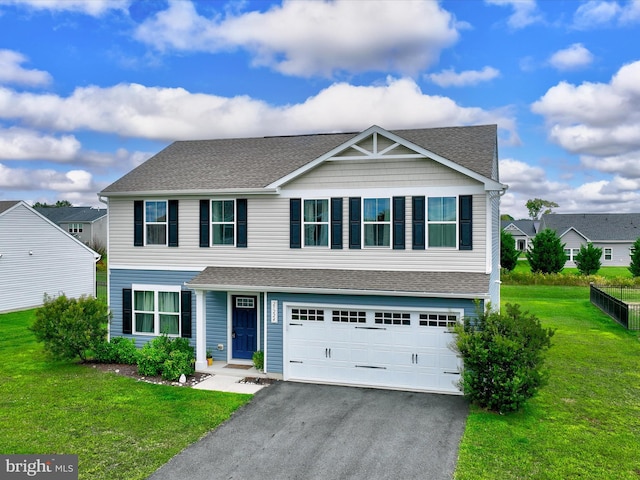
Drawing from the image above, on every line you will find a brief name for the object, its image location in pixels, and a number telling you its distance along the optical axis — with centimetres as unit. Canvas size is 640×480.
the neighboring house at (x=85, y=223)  6034
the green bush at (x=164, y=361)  1459
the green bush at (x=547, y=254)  4162
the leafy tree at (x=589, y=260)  4354
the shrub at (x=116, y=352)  1623
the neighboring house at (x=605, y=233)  5846
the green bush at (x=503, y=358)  1141
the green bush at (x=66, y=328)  1569
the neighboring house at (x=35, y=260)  2775
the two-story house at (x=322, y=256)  1380
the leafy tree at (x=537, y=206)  11262
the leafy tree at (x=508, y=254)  4278
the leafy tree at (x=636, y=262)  4000
